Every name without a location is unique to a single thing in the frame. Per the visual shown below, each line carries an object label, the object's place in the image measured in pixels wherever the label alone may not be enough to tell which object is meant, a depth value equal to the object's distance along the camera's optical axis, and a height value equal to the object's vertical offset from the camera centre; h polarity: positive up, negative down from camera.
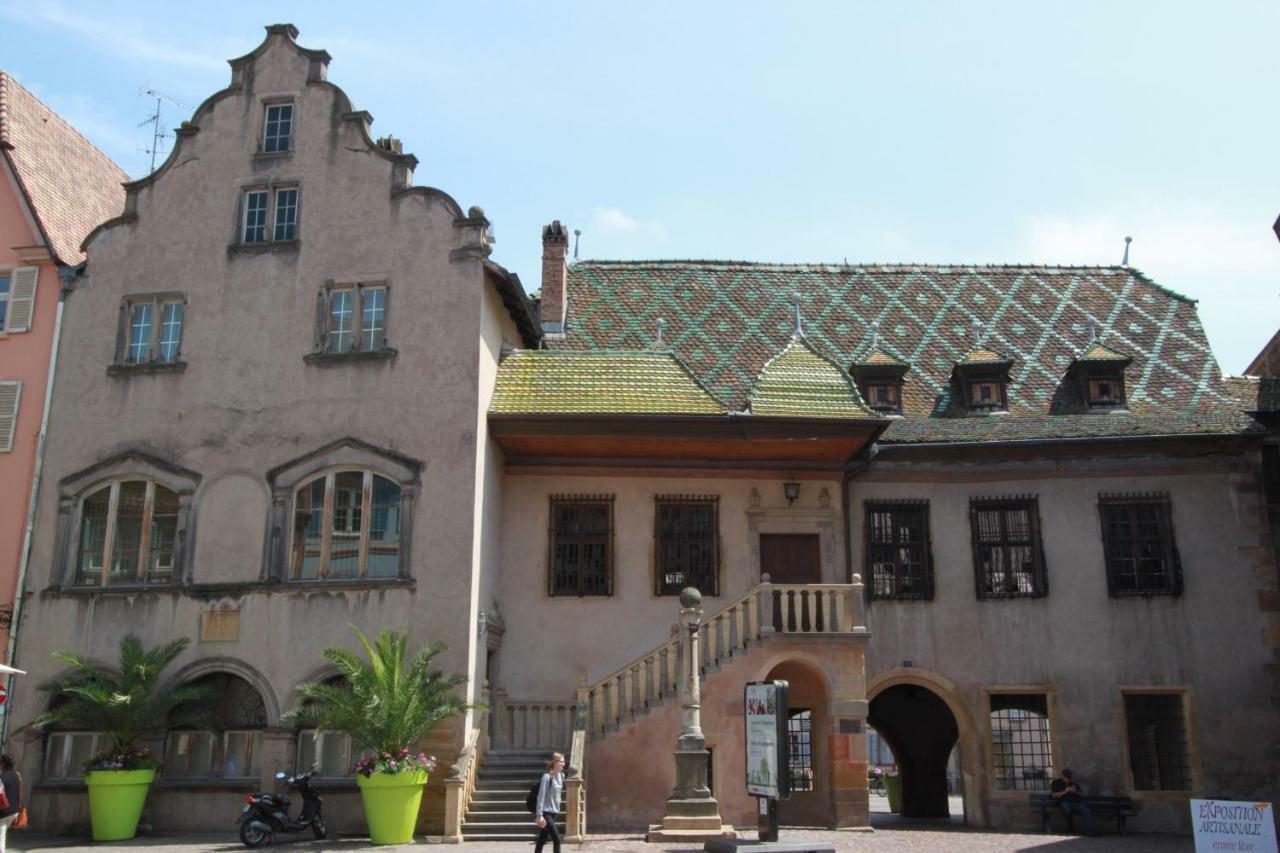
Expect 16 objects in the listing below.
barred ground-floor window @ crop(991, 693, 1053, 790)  21.00 +0.14
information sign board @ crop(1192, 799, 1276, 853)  11.56 -0.64
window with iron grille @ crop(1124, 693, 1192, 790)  20.72 +0.30
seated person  19.56 -0.65
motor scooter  16.05 -0.76
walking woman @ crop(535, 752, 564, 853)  14.02 -0.50
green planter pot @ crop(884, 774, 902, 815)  28.86 -0.84
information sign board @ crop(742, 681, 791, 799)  13.45 +0.20
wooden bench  19.98 -0.77
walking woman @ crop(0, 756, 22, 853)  13.90 -0.42
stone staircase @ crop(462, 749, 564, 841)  16.67 -0.53
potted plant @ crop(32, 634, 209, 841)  17.33 +0.63
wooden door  21.52 +3.53
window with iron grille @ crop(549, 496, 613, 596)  21.08 +3.68
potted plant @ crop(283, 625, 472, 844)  16.39 +0.51
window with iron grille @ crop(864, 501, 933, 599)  21.67 +3.72
